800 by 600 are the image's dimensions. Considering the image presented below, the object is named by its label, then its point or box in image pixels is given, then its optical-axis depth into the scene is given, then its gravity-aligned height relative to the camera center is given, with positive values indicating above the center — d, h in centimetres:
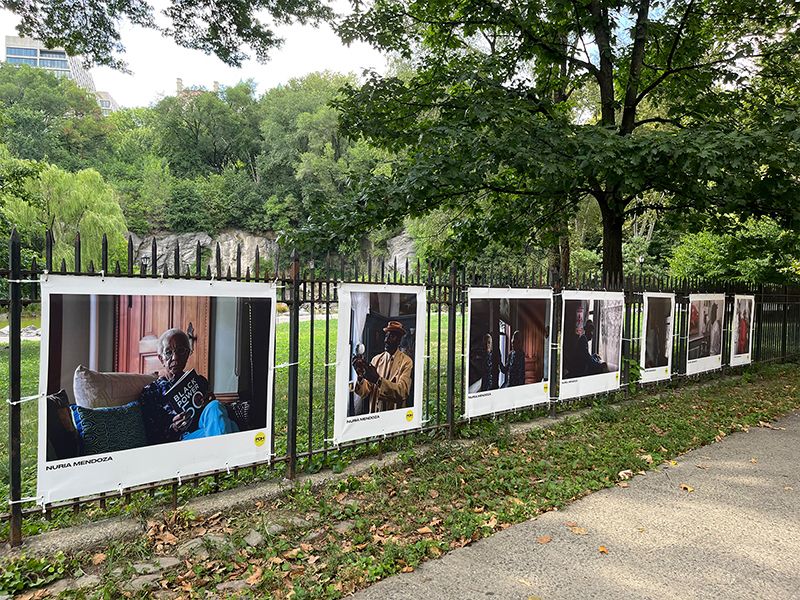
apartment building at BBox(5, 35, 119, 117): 13018 +5900
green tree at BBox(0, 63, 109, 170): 5894 +1890
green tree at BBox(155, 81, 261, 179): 7081 +1949
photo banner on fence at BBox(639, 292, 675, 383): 977 -77
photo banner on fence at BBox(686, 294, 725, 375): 1087 -76
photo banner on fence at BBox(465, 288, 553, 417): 699 -78
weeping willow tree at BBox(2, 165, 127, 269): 3134 +408
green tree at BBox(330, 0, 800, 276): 859 +341
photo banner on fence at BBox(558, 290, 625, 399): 834 -79
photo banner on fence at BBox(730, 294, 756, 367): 1220 -78
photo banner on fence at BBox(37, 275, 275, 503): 385 -76
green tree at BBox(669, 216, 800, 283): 1198 +111
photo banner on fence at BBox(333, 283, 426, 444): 561 -77
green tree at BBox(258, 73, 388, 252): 5503 +1471
